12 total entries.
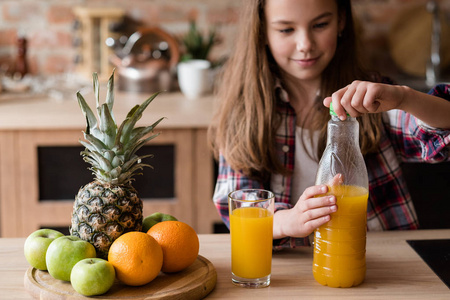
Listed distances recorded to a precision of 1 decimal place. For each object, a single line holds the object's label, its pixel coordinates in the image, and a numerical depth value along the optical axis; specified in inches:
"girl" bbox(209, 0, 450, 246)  56.4
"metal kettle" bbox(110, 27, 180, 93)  100.6
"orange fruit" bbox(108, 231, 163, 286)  38.6
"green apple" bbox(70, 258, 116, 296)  37.3
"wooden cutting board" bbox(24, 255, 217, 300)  38.4
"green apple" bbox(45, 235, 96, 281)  39.1
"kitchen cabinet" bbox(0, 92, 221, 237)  88.8
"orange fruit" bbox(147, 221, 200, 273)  40.9
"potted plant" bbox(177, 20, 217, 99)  98.9
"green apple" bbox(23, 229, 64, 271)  41.4
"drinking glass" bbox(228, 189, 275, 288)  40.9
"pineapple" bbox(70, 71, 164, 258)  41.7
